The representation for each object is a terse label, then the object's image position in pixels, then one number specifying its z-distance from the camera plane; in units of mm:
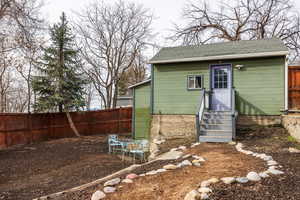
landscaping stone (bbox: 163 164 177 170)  4082
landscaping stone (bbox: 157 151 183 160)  5413
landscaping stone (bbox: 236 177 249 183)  3123
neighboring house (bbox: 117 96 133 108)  23919
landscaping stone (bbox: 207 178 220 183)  3159
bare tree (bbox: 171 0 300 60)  17203
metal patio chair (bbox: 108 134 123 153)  8161
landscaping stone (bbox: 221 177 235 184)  3121
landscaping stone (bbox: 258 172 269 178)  3331
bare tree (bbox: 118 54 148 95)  23641
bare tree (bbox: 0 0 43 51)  7855
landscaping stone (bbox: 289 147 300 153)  5174
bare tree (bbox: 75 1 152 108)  19128
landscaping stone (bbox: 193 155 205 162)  4613
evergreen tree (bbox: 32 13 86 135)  11195
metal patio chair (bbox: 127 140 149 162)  7221
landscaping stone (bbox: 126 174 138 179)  3664
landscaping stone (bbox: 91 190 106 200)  2913
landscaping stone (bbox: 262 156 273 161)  4467
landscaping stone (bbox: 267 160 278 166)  4055
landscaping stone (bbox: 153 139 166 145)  8231
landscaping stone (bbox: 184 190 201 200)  2672
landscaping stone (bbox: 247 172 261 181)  3209
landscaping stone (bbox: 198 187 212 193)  2812
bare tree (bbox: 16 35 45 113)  13670
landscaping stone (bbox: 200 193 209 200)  2657
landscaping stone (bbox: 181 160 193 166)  4288
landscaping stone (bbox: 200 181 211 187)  3031
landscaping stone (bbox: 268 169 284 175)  3478
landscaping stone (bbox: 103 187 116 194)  3110
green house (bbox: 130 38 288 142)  7953
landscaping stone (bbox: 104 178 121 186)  3382
